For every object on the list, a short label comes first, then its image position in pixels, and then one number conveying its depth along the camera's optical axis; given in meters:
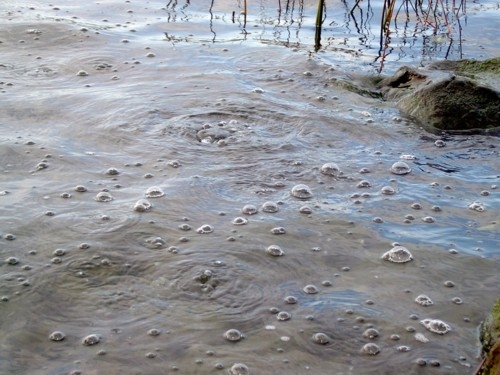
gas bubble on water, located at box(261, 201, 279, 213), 3.84
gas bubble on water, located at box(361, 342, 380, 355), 2.80
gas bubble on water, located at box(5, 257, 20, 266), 3.30
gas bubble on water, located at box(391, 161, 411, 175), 4.36
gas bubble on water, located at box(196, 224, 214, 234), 3.64
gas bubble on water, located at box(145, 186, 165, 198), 3.97
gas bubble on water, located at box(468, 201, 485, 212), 3.92
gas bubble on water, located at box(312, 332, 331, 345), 2.85
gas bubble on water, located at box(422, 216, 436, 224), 3.79
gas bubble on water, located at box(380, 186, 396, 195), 4.09
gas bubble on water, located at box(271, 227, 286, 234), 3.64
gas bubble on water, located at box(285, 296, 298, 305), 3.09
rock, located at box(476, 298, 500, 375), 2.36
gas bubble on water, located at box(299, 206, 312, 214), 3.85
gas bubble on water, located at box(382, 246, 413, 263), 3.44
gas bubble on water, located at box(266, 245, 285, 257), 3.45
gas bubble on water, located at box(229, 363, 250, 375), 2.67
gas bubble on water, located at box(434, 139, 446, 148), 4.81
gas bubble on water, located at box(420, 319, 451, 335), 2.94
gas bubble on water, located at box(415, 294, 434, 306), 3.11
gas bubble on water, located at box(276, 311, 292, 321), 2.98
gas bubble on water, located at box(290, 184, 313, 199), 4.02
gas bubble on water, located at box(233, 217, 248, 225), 3.72
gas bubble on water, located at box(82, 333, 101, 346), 2.80
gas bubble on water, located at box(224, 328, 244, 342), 2.86
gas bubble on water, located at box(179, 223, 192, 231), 3.66
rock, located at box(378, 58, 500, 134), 5.11
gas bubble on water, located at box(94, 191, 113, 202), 3.91
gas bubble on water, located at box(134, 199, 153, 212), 3.81
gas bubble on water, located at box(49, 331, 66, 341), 2.83
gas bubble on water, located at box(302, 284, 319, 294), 3.17
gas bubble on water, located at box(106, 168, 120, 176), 4.23
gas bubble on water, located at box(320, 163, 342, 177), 4.31
